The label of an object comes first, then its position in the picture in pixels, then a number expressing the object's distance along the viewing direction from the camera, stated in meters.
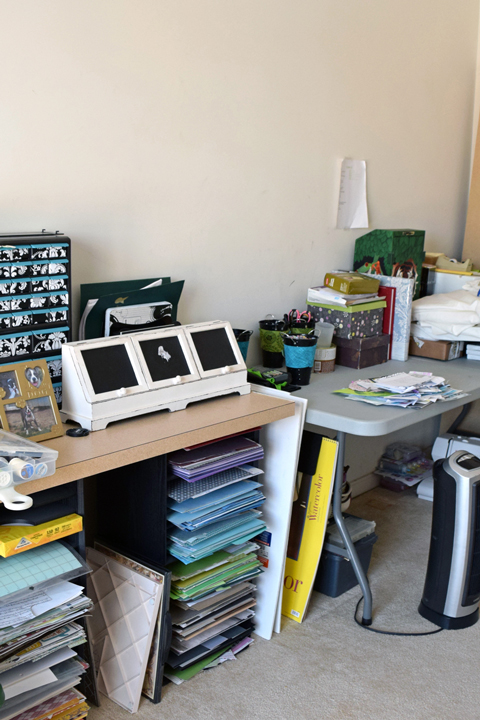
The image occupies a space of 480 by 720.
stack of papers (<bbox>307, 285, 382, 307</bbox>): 2.54
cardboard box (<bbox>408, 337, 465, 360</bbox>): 2.76
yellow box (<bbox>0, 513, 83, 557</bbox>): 1.41
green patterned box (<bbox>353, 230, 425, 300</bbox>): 2.87
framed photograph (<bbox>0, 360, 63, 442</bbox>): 1.52
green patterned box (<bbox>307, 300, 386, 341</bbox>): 2.54
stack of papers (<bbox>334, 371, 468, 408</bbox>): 2.11
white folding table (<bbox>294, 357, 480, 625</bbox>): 1.97
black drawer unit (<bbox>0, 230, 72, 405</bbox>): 1.65
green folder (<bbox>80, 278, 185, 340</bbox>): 1.91
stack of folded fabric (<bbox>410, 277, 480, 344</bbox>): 2.73
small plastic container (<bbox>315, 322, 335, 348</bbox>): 2.54
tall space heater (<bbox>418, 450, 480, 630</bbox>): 2.12
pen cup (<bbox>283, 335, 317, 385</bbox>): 2.27
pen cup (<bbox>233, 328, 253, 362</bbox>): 2.30
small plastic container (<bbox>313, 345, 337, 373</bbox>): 2.50
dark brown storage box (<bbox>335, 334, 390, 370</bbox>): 2.56
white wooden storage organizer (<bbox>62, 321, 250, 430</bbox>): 1.67
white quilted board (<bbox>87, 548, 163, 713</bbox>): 1.77
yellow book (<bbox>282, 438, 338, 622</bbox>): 2.19
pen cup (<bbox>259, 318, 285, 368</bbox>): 2.45
